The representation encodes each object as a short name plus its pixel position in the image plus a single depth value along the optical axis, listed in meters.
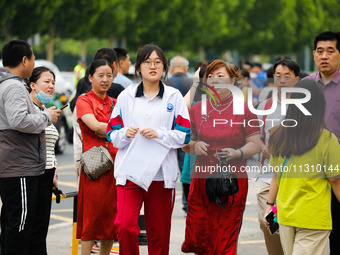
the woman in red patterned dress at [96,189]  11.98
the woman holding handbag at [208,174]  10.89
